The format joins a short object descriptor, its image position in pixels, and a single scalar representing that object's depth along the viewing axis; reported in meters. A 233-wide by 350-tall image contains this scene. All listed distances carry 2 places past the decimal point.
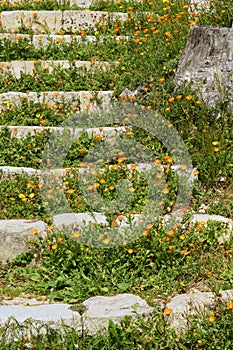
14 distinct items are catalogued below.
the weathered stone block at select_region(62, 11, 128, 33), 8.38
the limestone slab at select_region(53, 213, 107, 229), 4.84
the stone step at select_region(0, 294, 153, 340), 3.84
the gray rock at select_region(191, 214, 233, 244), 4.77
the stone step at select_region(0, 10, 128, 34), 8.43
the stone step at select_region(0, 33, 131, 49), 7.98
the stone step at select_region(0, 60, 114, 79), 7.36
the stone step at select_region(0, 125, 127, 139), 6.15
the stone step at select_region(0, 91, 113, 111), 6.85
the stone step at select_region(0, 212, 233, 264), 4.80
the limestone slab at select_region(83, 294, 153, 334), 3.85
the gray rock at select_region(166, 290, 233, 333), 3.86
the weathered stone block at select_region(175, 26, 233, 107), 6.08
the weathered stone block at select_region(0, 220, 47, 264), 4.86
